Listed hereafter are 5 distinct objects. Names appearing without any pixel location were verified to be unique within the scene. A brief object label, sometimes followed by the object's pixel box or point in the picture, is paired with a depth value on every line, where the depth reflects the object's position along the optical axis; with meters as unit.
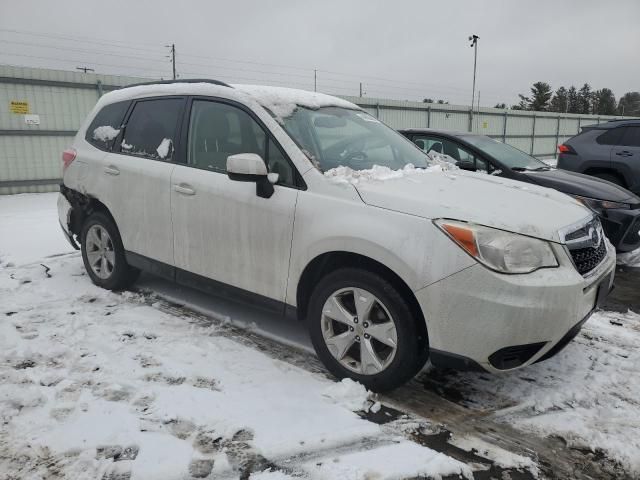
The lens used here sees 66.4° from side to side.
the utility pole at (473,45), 38.75
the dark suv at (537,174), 5.44
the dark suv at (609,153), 7.79
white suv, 2.51
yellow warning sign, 10.38
